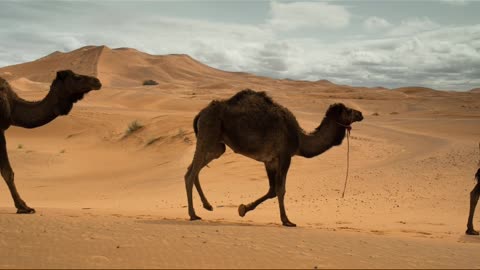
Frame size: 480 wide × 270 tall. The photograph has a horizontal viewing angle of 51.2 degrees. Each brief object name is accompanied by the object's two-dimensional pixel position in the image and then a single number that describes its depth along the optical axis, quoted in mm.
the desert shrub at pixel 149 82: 95500
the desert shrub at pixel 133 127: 26922
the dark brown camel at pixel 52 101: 10141
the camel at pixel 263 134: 9648
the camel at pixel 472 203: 9711
